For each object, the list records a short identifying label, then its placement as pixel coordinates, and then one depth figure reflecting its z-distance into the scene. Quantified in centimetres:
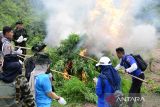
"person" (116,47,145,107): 393
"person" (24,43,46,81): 349
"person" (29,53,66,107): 268
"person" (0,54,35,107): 248
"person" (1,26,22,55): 399
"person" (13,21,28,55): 520
